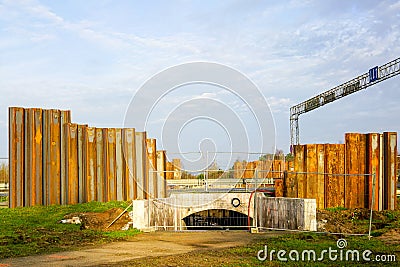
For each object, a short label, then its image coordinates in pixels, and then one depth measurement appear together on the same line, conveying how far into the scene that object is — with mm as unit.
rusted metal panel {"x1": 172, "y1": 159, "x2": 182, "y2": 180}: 25331
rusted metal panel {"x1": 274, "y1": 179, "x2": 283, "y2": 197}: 20234
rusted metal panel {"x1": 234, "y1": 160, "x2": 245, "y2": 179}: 25995
